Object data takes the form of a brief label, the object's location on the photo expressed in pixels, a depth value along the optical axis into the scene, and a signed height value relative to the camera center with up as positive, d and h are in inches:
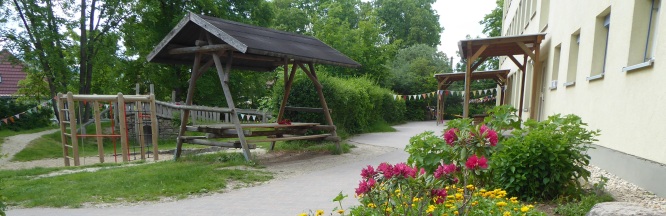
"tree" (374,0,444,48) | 1957.4 +294.4
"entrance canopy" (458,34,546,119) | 383.2 +36.7
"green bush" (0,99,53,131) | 814.5 -95.5
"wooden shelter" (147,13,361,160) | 295.0 +19.3
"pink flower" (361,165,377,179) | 100.1 -24.8
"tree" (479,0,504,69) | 1334.9 +213.5
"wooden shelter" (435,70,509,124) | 784.3 +8.0
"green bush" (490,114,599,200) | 161.2 -34.8
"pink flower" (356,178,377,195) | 97.5 -27.4
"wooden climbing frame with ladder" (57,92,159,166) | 438.3 -51.2
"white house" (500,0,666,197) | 164.4 +1.8
